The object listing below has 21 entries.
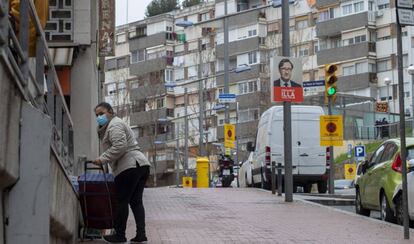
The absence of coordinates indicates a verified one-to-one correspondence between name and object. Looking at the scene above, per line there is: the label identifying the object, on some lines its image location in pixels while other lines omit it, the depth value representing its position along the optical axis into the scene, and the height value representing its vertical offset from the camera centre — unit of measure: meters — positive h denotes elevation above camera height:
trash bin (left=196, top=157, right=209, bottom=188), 35.13 -0.08
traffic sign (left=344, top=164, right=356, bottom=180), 41.94 -0.13
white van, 23.98 +0.76
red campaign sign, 18.47 +1.71
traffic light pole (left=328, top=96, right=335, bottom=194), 23.06 +0.18
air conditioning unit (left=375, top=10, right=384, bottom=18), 65.64 +12.35
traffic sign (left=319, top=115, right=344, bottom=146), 22.67 +1.06
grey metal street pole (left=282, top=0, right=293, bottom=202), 18.78 +1.18
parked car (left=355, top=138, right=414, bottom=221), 13.95 -0.19
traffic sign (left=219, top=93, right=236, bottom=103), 37.92 +3.39
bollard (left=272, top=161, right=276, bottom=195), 20.94 -0.27
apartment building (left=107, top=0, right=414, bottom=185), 65.38 +9.38
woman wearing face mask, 10.02 +0.06
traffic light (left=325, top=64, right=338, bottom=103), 22.03 +2.38
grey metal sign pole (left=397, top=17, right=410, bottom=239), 10.61 +0.65
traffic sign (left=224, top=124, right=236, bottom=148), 39.05 +1.69
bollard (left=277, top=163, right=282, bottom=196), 20.16 -0.19
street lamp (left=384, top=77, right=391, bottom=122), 60.07 +6.35
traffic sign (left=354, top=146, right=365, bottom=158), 36.84 +0.79
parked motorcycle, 34.69 -0.05
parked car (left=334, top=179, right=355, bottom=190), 36.78 -0.68
